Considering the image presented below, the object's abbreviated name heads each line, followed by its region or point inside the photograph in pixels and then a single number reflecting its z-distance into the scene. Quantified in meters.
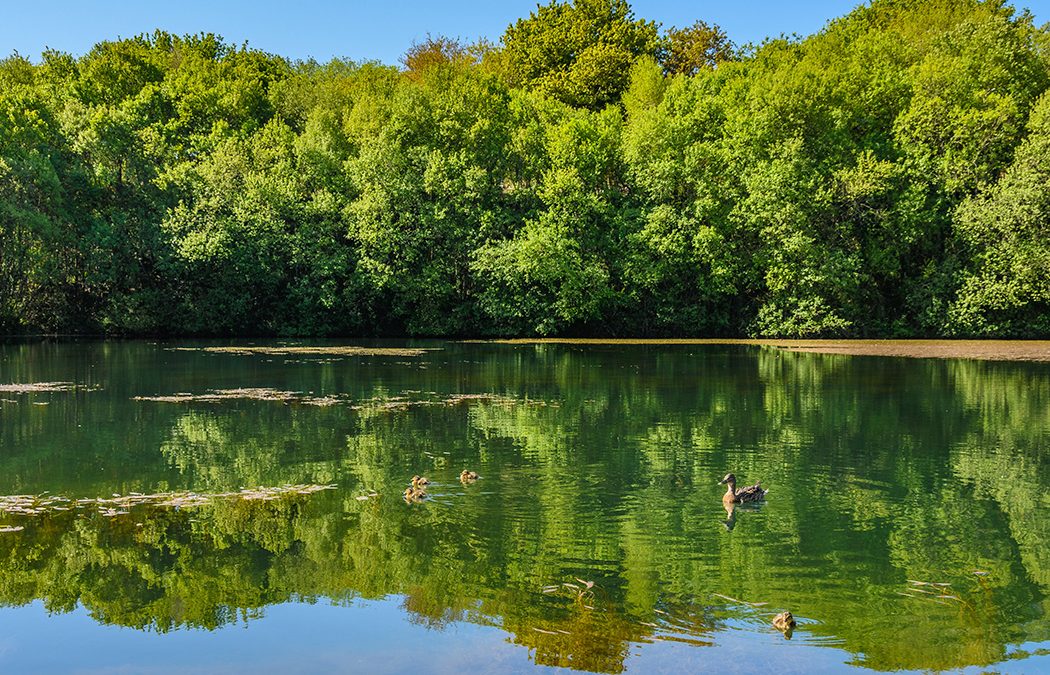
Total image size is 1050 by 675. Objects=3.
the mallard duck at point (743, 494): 13.09
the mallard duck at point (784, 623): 8.56
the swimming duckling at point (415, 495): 13.59
